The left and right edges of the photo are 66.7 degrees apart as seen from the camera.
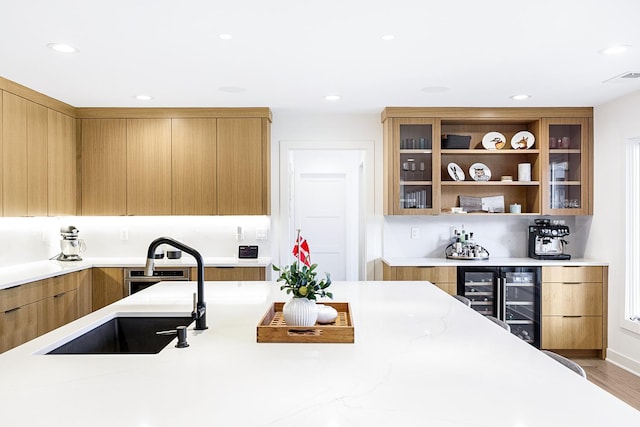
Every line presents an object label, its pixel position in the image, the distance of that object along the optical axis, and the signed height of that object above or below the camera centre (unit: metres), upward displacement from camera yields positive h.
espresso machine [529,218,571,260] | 4.88 -0.32
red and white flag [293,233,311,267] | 2.20 -0.19
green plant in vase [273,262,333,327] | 1.86 -0.33
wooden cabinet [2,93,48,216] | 3.89 +0.44
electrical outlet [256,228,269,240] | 5.15 -0.26
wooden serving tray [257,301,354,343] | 1.75 -0.46
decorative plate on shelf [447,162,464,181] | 5.02 +0.38
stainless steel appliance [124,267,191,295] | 4.61 -0.63
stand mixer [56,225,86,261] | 4.72 -0.35
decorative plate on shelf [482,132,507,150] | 5.04 +0.70
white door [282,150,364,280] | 7.16 +0.00
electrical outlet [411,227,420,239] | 5.23 -0.25
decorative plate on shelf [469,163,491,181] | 5.04 +0.38
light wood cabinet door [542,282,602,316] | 4.61 -0.86
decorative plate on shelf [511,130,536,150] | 5.00 +0.71
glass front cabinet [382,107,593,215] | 4.86 +0.53
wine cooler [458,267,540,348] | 4.60 -0.79
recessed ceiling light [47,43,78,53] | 3.04 +1.03
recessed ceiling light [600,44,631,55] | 3.05 +1.02
